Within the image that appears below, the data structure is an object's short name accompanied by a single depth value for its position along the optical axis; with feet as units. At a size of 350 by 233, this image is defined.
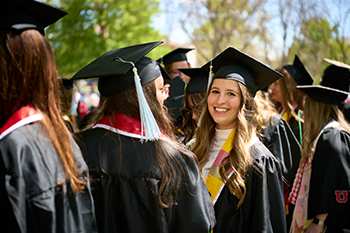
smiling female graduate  6.97
